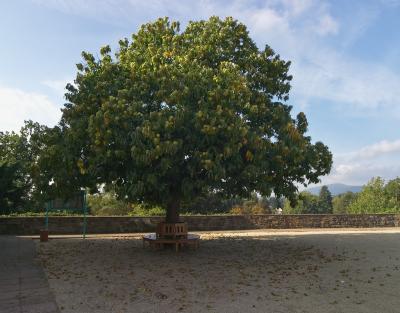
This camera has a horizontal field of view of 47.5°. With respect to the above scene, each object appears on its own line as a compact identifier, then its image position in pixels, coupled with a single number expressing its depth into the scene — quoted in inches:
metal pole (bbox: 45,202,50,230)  678.8
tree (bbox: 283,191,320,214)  3238.2
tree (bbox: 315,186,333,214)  3835.9
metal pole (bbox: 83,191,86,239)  673.6
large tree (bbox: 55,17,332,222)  417.4
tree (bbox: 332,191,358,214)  4261.8
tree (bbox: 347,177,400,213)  1664.1
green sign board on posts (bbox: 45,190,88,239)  683.4
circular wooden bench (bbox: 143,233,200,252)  519.7
